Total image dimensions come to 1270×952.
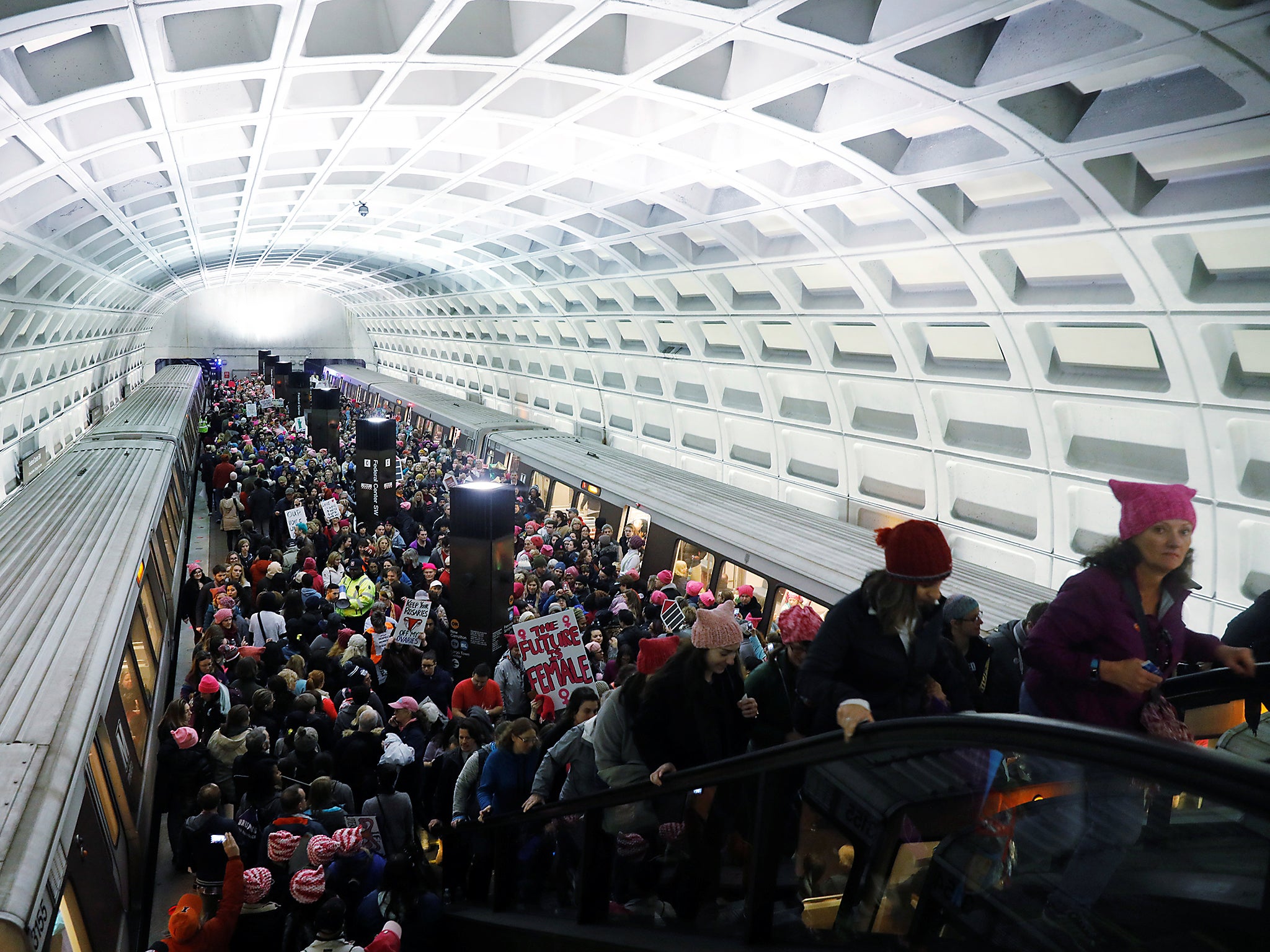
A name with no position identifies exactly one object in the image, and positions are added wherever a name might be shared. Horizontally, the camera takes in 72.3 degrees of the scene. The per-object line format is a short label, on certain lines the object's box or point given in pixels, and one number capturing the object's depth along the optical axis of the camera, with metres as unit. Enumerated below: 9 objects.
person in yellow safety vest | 11.81
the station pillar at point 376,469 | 18.58
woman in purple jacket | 2.72
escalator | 1.68
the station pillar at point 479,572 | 10.33
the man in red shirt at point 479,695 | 8.36
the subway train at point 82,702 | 3.92
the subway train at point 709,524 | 9.95
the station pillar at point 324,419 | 26.94
